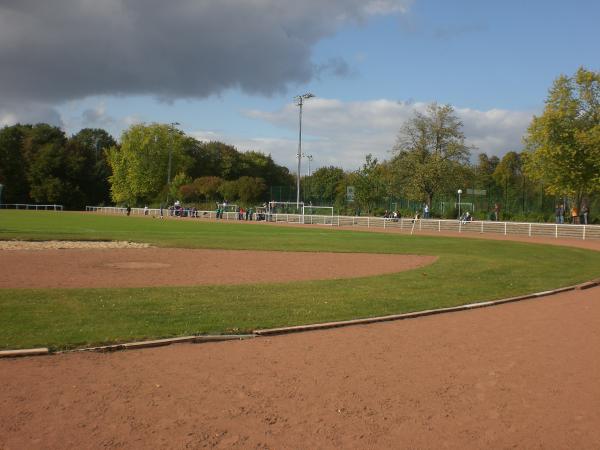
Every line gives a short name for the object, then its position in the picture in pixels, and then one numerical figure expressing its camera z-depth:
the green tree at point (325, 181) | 83.90
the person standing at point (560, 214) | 42.12
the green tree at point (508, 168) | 90.06
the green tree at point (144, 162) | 104.56
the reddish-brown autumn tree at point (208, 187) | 85.88
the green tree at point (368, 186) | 61.94
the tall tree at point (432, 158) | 57.75
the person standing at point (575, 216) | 40.72
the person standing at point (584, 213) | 40.14
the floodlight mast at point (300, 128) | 59.25
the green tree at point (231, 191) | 80.38
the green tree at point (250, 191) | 77.81
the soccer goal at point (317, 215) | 59.04
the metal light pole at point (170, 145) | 90.20
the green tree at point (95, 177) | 114.19
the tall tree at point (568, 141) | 39.09
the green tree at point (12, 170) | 105.06
